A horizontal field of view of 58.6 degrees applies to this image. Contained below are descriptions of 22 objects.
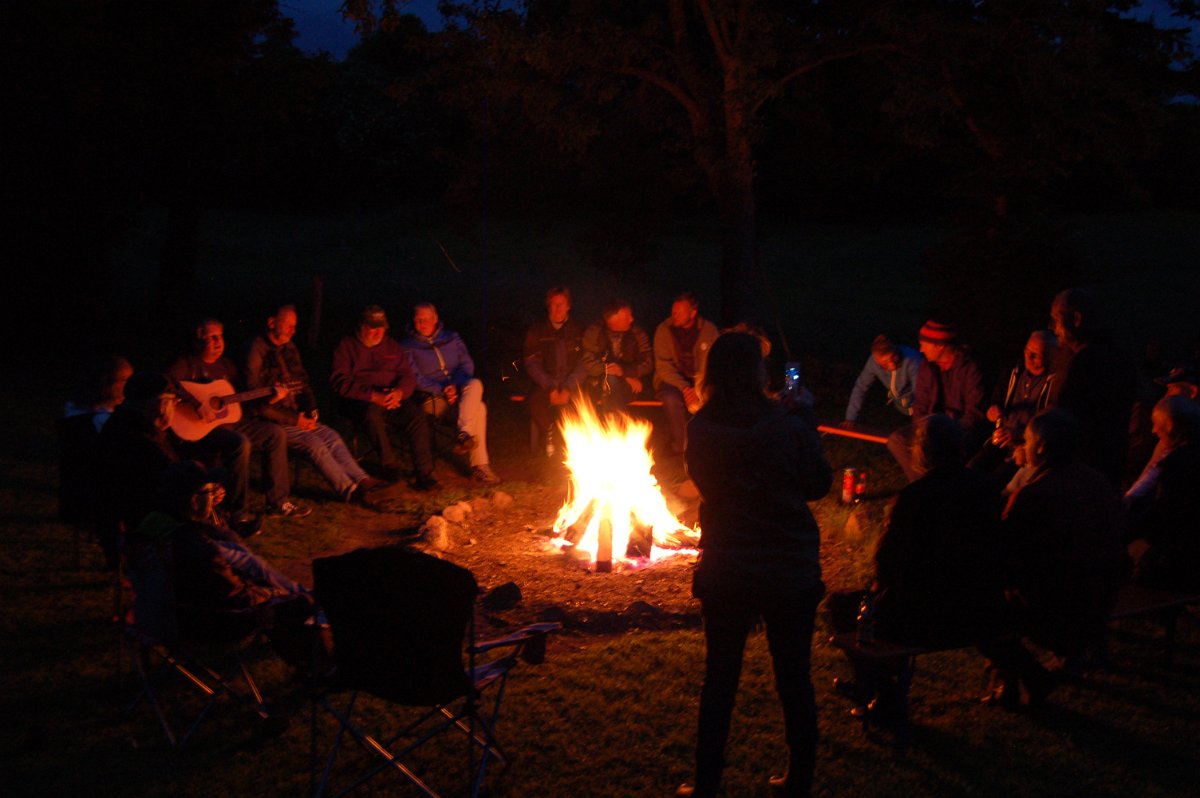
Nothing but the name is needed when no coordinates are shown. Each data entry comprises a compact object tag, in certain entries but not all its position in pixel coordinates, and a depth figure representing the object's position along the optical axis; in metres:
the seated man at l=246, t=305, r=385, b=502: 7.88
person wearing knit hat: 7.27
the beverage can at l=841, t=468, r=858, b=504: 7.85
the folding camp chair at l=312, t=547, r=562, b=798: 3.65
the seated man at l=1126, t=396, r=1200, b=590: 5.05
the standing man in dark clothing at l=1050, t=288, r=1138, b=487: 5.58
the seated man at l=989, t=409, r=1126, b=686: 4.48
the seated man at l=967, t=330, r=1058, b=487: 6.45
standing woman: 3.52
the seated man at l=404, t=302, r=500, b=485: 8.72
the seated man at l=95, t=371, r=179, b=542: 5.32
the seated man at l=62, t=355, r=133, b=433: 6.43
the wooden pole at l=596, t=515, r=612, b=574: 6.70
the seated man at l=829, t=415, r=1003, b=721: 4.20
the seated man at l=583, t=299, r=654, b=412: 9.09
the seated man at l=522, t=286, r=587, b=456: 9.09
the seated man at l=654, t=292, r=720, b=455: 8.92
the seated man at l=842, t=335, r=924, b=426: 7.94
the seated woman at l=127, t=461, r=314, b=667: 4.43
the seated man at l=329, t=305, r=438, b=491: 8.38
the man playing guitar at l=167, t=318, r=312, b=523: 7.30
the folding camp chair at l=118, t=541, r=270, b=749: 4.44
